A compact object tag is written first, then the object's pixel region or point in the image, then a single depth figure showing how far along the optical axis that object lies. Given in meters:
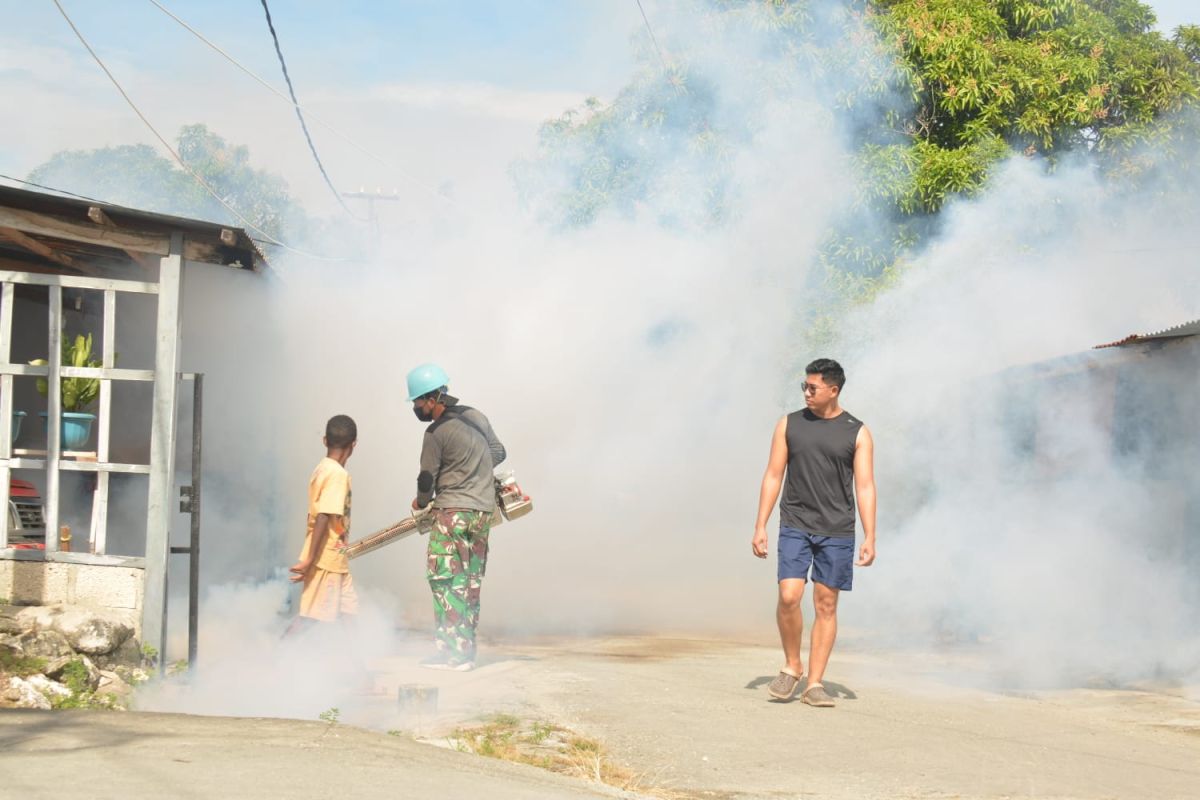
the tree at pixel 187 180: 47.66
